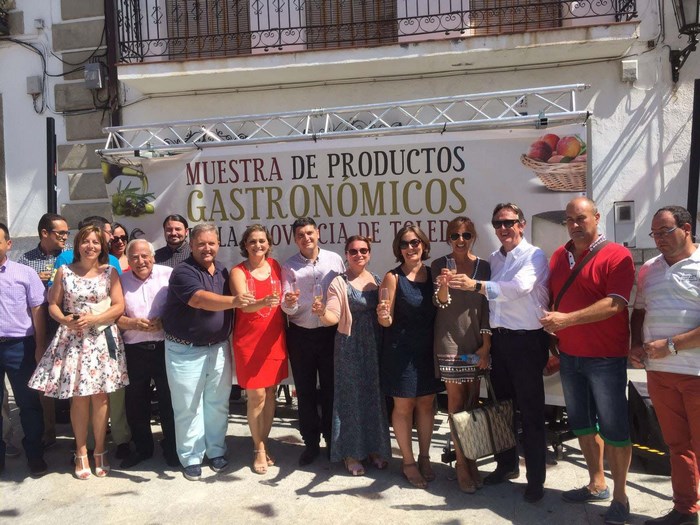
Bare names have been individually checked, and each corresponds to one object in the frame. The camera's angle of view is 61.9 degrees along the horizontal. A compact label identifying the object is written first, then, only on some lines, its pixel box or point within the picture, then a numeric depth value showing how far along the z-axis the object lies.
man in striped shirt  2.93
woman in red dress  3.94
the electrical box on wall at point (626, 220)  7.19
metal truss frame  4.21
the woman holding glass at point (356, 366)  3.78
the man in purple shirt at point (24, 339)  3.98
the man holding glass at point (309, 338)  4.02
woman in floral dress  3.87
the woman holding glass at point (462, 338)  3.51
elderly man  4.04
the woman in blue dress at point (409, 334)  3.60
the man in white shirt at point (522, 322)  3.29
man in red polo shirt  3.07
